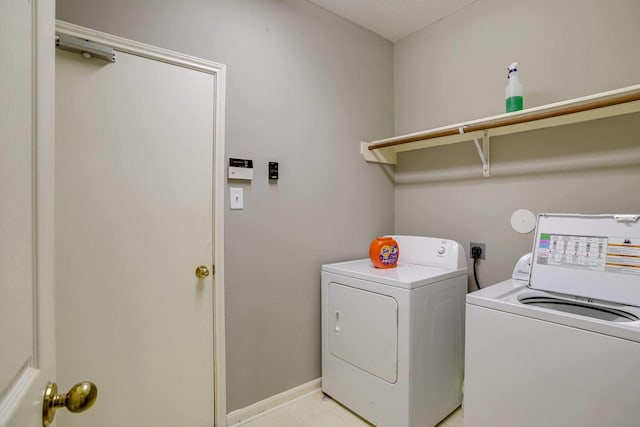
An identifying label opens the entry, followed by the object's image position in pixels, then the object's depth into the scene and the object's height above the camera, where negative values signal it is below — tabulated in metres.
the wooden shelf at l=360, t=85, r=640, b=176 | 1.46 +0.51
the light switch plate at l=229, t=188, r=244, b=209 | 1.82 +0.07
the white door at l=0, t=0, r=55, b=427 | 0.44 +0.00
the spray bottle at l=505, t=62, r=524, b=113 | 1.78 +0.69
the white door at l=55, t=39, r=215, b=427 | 1.39 -0.14
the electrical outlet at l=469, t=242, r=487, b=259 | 2.14 -0.26
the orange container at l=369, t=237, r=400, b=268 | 2.03 -0.28
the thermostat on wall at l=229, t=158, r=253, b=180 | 1.81 +0.24
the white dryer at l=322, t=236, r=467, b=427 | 1.67 -0.73
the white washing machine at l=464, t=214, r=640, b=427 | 1.07 -0.47
